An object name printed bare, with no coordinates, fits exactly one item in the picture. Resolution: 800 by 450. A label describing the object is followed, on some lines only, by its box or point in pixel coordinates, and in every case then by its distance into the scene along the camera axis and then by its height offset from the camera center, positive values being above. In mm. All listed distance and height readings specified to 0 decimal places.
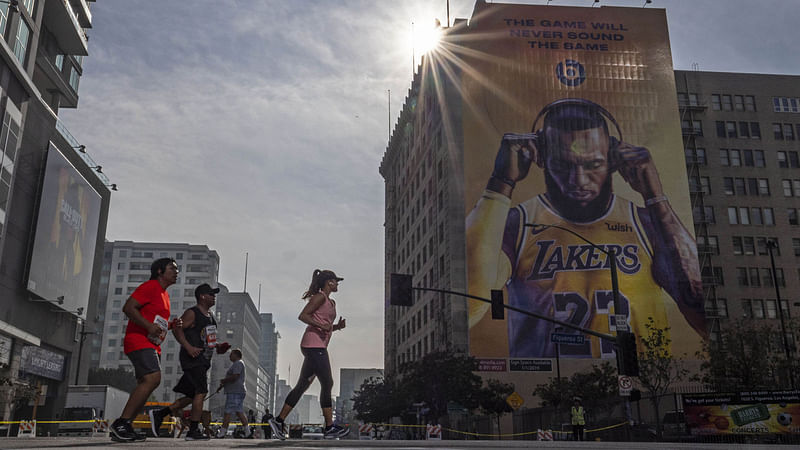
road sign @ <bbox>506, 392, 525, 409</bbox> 43519 +2124
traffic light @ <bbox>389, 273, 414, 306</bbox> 22859 +4340
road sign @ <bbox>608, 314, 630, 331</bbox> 23844 +3607
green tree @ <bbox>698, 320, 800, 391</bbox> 41875 +3966
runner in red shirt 8000 +1017
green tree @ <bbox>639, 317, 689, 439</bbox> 43875 +4274
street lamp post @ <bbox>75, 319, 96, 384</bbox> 54769 +6838
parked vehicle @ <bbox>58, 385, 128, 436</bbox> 43094 +1898
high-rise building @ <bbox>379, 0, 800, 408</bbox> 65000 +25030
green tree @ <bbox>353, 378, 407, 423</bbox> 62625 +3086
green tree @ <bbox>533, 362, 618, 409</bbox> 48625 +3084
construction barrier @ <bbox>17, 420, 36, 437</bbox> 31775 +424
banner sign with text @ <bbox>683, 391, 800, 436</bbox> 23031 +752
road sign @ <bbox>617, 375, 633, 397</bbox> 23491 +1596
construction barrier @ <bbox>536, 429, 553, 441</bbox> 32688 +103
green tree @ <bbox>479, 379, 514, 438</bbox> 51594 +2631
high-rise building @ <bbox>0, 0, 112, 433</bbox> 42031 +13450
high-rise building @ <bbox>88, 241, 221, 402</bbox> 139000 +28958
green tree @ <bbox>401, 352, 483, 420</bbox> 50875 +3594
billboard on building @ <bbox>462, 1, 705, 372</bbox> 62125 +22245
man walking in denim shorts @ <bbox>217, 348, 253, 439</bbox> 14011 +882
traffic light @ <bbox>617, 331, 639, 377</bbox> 22891 +2481
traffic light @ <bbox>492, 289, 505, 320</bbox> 25047 +4304
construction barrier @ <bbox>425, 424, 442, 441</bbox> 34531 +286
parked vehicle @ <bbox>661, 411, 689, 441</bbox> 26731 +407
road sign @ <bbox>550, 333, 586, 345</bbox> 28311 +3651
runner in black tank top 9422 +978
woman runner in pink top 10547 +1263
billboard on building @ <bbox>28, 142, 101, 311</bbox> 45062 +12434
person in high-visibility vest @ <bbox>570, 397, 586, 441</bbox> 26548 +630
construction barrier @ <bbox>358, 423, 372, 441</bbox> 23719 +255
